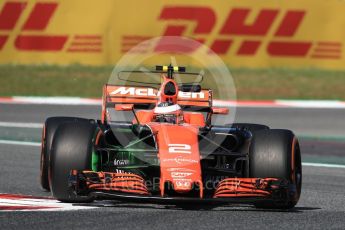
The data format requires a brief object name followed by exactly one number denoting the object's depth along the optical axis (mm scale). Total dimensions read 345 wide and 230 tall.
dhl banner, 48219
